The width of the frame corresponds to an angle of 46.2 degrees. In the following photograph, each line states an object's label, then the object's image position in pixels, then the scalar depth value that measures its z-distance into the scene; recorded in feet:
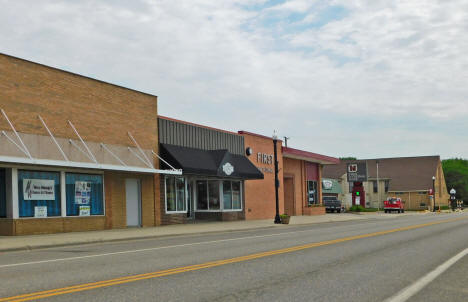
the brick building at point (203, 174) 97.30
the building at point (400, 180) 280.51
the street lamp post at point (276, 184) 106.93
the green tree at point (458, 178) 341.41
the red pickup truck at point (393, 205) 206.59
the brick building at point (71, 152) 68.49
